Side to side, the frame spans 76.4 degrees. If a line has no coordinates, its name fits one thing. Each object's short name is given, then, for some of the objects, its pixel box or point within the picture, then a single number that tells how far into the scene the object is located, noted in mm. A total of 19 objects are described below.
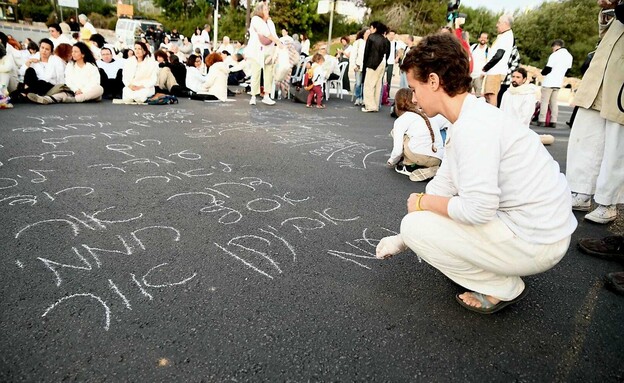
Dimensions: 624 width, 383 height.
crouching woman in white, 1771
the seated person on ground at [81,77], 8141
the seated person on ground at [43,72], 7906
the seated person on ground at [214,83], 10070
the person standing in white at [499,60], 7980
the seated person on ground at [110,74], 9153
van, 21766
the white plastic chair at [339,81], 12284
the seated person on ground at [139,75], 8805
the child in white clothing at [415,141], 4656
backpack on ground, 8844
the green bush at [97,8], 42688
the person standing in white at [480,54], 9484
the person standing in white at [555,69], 9445
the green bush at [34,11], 38812
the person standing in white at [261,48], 8906
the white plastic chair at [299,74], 11866
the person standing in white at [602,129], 3309
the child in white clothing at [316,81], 10430
